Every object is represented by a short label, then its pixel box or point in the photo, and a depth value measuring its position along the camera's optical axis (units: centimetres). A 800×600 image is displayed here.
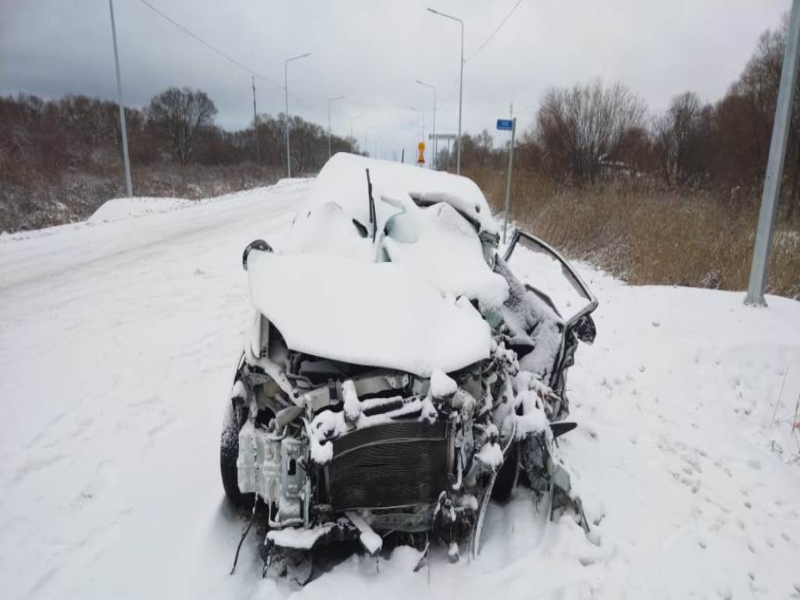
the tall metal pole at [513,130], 970
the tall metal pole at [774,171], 533
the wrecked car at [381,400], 216
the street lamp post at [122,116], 1540
